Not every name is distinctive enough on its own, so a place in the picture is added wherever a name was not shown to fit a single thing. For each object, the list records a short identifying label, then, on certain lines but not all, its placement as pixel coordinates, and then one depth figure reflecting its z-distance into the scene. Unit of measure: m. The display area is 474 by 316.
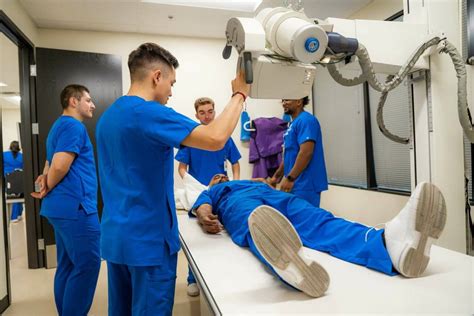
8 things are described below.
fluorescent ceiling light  2.62
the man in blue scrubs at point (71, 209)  1.67
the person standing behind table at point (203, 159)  2.31
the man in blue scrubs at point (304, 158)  2.11
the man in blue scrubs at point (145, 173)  0.95
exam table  0.77
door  2.80
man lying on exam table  0.82
